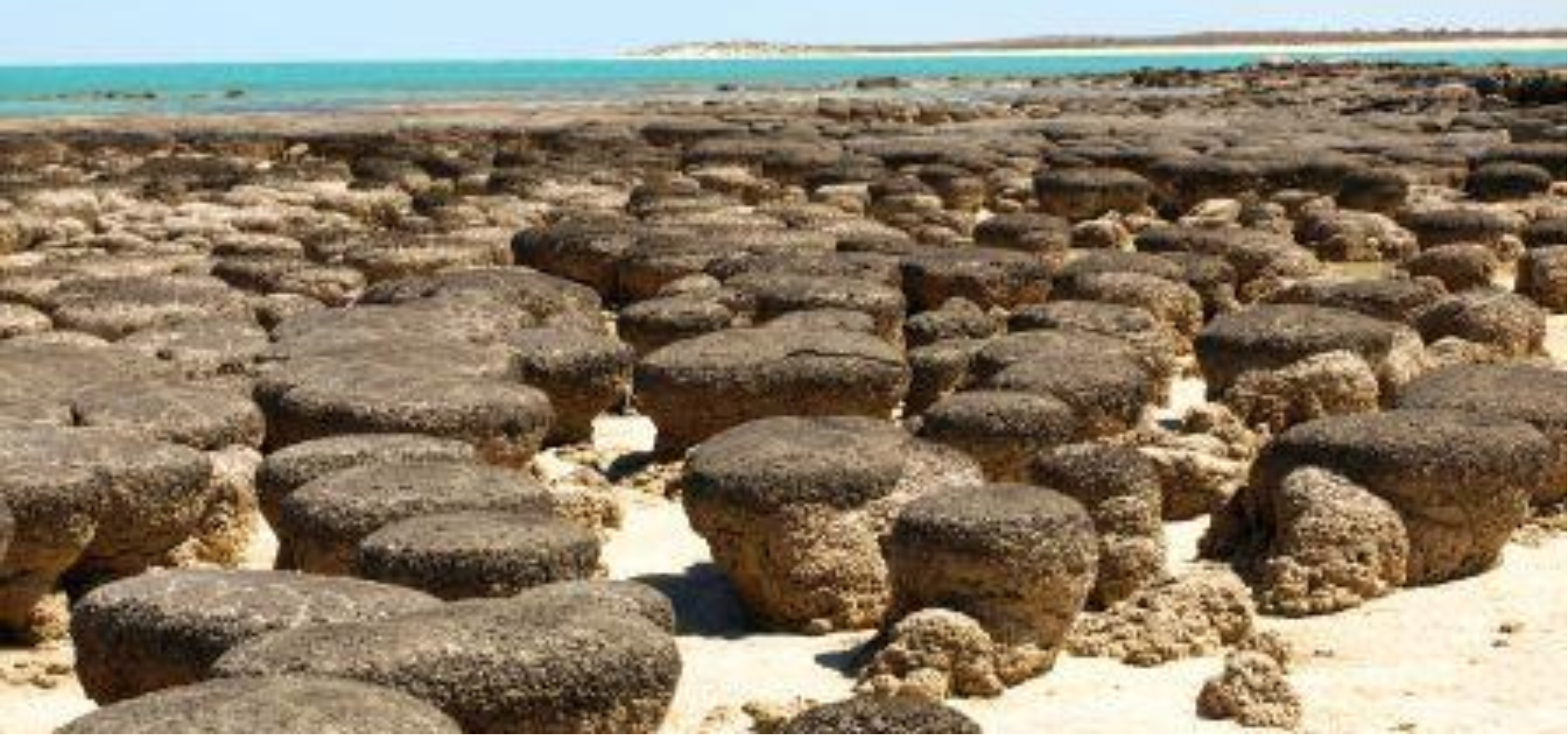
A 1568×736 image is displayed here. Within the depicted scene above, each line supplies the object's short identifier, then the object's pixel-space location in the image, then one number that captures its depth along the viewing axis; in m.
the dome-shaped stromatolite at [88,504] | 11.79
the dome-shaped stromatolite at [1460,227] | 27.56
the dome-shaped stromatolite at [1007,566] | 11.05
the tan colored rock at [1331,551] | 12.56
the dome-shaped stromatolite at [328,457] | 12.70
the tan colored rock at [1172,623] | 11.62
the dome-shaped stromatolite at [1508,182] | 35.22
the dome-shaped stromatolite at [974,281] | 21.81
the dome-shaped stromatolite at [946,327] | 19.34
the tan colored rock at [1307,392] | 16.52
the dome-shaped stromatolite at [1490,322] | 19.30
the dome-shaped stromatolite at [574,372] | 17.02
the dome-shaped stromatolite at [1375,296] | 19.92
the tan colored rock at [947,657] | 10.85
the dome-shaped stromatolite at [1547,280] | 23.95
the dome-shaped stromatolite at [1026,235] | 26.86
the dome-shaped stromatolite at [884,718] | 8.53
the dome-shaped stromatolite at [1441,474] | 12.88
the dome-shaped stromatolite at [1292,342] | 17.12
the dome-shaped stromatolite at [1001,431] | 14.00
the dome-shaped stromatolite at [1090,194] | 34.38
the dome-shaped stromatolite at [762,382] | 15.95
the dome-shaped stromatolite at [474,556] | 10.34
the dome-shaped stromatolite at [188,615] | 9.18
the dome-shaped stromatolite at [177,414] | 13.88
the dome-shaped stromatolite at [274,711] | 7.16
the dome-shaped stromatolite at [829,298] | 19.59
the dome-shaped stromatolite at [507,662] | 8.25
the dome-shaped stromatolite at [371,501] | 11.38
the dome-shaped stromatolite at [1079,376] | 15.30
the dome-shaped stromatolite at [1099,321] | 18.58
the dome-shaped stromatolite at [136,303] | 18.77
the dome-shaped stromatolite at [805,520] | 12.19
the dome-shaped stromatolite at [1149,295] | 20.84
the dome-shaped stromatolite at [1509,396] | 14.27
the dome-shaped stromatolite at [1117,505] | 12.48
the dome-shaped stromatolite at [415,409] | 14.12
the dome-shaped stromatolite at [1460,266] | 24.41
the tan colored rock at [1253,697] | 10.34
